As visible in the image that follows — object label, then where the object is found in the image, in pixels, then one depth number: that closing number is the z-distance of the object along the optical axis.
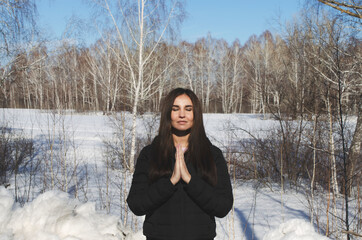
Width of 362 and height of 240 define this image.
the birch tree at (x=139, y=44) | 8.64
